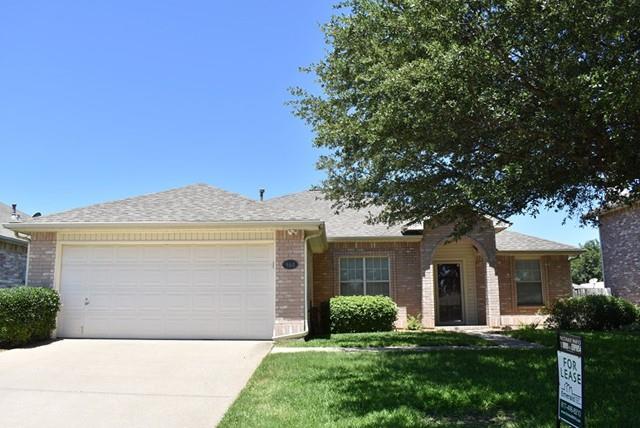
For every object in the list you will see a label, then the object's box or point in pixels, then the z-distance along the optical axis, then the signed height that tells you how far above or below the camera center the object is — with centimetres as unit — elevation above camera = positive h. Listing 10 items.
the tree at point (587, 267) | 5495 +98
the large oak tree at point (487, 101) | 671 +264
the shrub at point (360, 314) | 1460 -109
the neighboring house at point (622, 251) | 2006 +104
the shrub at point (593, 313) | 1542 -117
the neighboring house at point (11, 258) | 1697 +73
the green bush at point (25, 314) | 1070 -76
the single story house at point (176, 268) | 1195 +25
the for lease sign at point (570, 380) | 376 -81
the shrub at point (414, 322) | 1606 -146
